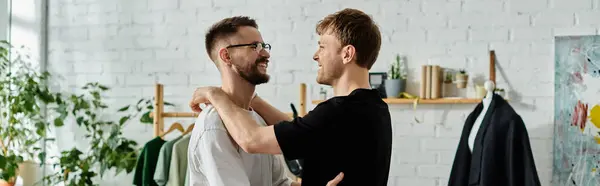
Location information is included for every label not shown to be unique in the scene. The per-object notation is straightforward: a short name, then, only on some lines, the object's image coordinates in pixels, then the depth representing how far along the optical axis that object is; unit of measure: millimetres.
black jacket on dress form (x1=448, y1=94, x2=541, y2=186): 3553
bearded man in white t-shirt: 2172
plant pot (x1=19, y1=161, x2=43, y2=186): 4707
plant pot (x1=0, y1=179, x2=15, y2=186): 4498
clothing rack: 4246
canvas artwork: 3809
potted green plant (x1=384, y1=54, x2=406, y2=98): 4105
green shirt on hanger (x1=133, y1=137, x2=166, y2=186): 3980
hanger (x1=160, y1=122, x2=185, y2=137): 4113
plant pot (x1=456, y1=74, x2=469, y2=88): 3975
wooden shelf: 3967
